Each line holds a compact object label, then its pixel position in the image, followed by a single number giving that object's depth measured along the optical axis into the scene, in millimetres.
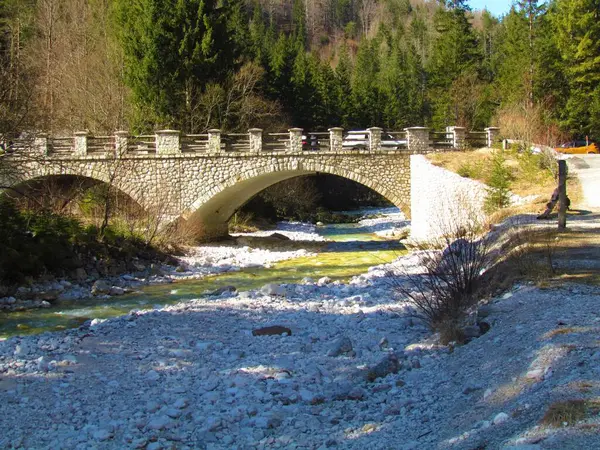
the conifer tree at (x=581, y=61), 39969
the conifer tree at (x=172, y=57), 30141
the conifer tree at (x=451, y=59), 46562
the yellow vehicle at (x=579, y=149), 35500
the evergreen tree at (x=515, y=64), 41469
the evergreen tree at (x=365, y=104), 52844
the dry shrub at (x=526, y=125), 28370
